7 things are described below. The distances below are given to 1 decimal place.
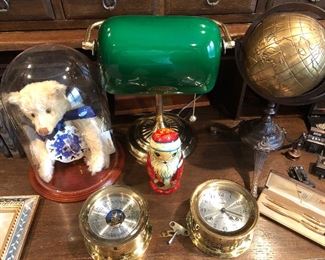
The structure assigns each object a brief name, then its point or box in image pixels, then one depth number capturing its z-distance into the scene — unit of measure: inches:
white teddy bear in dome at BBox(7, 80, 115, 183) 29.4
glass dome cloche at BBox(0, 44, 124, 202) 29.5
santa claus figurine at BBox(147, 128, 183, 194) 28.0
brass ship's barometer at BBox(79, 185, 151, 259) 26.5
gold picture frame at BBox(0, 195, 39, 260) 28.1
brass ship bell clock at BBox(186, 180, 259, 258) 26.8
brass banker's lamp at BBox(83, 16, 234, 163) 24.7
